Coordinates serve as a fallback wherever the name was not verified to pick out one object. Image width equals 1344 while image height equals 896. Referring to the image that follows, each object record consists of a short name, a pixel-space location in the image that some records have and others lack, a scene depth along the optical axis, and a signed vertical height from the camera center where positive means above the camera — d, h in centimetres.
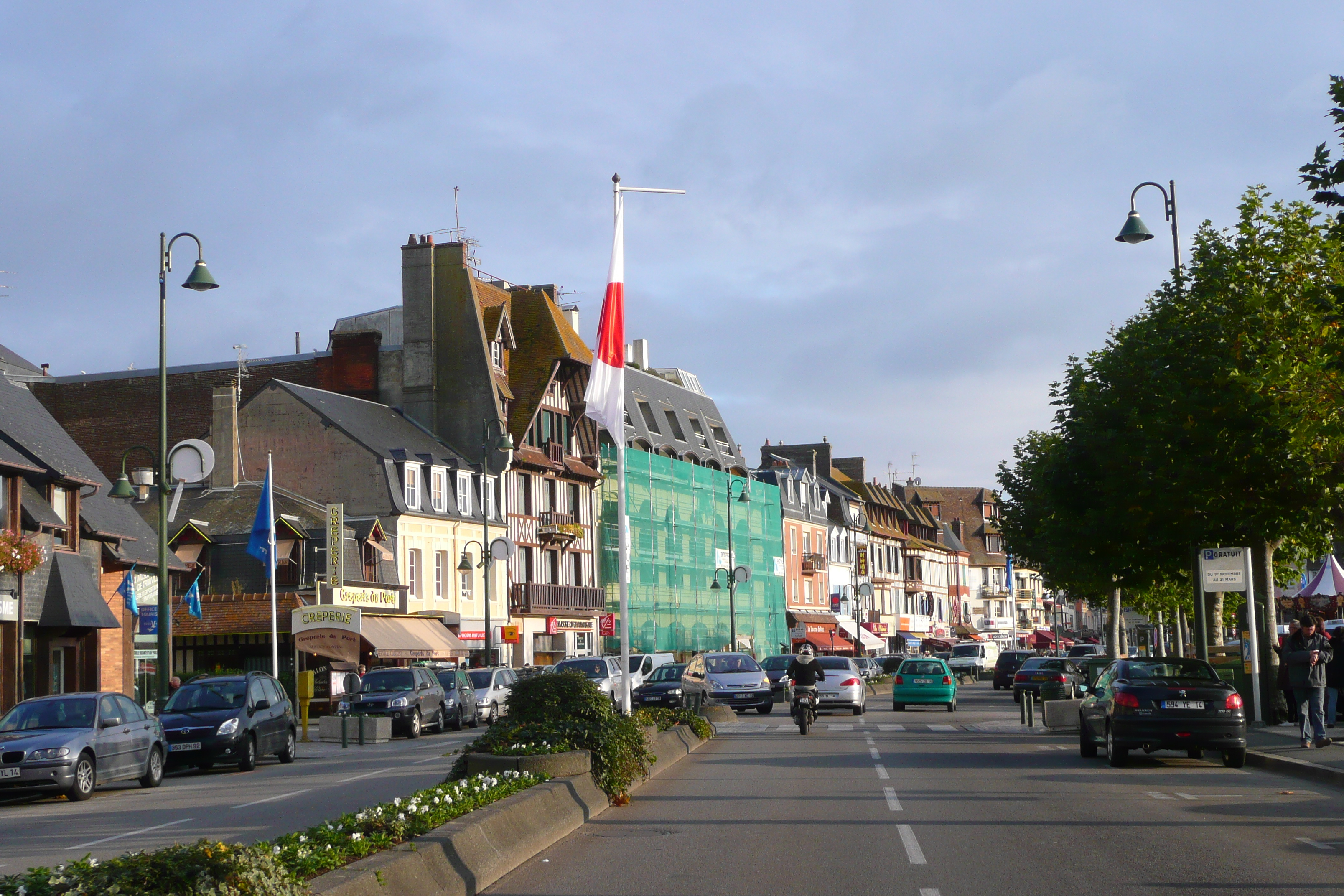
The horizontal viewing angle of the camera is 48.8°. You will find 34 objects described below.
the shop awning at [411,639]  4631 -144
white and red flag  1914 +283
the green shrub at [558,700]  1568 -118
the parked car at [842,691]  3853 -284
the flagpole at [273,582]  3569 +44
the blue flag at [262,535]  3822 +172
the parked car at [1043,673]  4297 -299
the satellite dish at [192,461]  3025 +293
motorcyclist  2934 -173
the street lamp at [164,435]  2561 +294
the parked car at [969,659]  8056 -449
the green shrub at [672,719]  2247 -220
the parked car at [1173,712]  1919 -183
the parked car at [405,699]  3475 -245
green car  4222 -308
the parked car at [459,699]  3781 -271
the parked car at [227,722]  2406 -202
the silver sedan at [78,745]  1942 -191
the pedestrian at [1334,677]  2422 -182
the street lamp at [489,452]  4562 +458
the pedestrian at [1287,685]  2242 -178
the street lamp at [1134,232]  2752 +632
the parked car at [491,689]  3994 -264
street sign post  2619 -9
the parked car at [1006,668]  6391 -393
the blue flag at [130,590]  3797 +35
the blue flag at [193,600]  4206 +5
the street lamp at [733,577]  6200 +35
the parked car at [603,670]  3759 -216
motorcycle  2905 -244
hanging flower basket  3048 +109
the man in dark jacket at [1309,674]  2042 -147
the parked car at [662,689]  3731 -258
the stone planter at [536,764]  1388 -163
